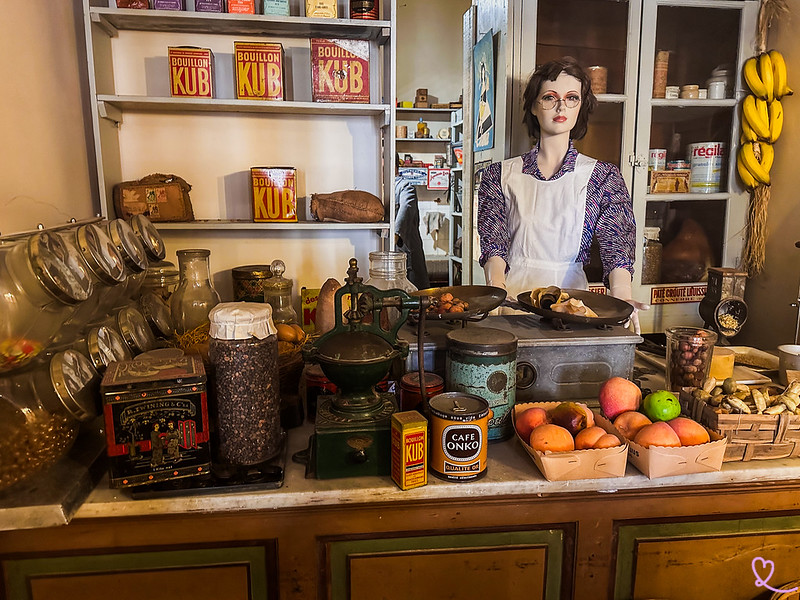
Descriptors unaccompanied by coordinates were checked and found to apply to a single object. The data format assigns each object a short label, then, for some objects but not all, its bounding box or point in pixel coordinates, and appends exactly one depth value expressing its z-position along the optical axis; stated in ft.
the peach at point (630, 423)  4.00
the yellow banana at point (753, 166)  9.42
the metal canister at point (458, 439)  3.66
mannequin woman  7.80
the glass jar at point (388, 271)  5.38
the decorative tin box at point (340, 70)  7.28
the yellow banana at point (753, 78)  9.22
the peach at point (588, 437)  3.82
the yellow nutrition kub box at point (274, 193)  7.49
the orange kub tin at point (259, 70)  7.16
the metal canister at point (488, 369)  4.10
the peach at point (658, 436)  3.80
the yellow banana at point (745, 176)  9.54
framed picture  9.54
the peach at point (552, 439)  3.81
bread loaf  7.63
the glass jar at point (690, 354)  4.80
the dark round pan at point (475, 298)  4.71
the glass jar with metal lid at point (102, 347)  3.89
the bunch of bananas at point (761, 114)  9.16
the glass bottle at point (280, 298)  5.53
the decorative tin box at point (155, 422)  3.40
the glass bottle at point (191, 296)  5.18
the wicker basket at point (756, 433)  3.92
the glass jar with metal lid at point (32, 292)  3.36
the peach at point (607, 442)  3.80
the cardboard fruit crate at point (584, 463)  3.72
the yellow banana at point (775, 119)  9.29
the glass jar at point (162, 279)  5.74
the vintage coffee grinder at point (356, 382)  3.73
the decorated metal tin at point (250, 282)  7.06
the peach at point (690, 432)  3.83
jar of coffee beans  3.66
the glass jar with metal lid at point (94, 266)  3.93
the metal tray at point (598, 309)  4.84
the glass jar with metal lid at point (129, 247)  4.39
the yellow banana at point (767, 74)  9.11
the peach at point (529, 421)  4.11
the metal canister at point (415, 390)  4.25
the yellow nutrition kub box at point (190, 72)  7.13
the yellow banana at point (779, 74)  9.11
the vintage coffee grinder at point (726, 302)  8.70
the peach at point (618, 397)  4.22
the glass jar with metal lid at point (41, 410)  3.35
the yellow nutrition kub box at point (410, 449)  3.58
